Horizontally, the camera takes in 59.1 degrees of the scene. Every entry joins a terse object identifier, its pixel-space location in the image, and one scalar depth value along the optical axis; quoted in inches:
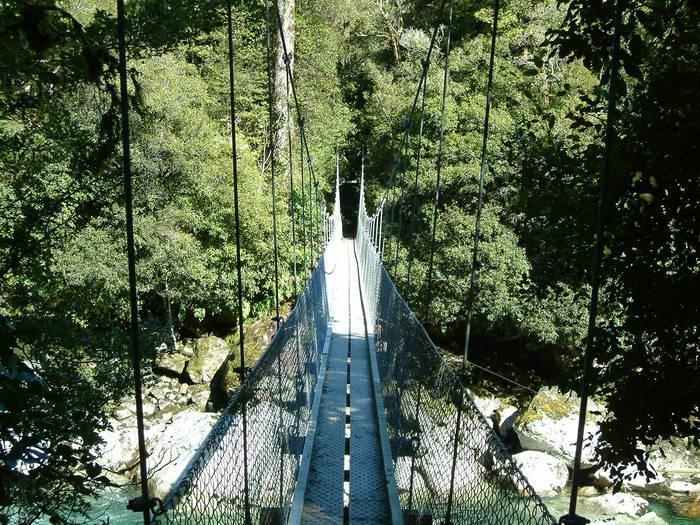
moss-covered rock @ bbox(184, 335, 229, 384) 344.8
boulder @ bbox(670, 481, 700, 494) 254.2
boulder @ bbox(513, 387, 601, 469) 263.3
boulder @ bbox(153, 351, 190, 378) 348.8
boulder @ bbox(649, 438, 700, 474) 271.4
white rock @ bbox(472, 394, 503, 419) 309.4
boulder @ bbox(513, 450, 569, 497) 242.7
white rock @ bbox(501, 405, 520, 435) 293.7
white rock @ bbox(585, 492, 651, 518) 231.6
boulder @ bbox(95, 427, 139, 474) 249.0
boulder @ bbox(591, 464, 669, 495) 249.8
